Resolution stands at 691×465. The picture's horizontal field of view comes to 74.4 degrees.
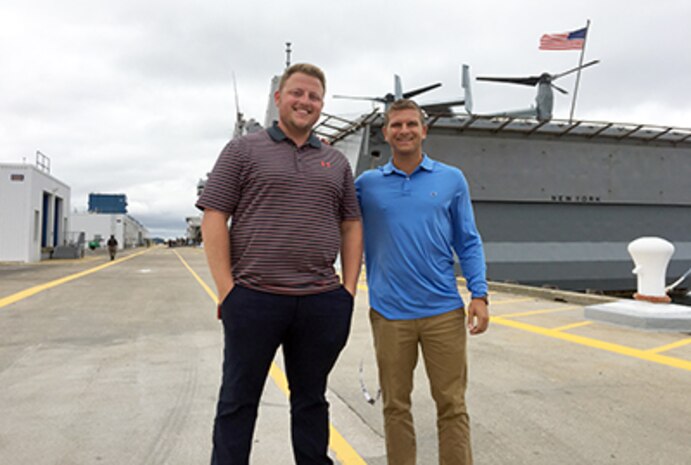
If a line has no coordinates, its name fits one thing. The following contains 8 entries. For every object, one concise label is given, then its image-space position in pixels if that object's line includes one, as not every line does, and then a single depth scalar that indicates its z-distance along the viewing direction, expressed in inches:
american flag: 840.3
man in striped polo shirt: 73.1
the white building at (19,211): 919.0
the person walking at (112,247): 1044.3
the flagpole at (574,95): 1109.7
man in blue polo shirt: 85.0
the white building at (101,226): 2453.4
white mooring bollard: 270.7
